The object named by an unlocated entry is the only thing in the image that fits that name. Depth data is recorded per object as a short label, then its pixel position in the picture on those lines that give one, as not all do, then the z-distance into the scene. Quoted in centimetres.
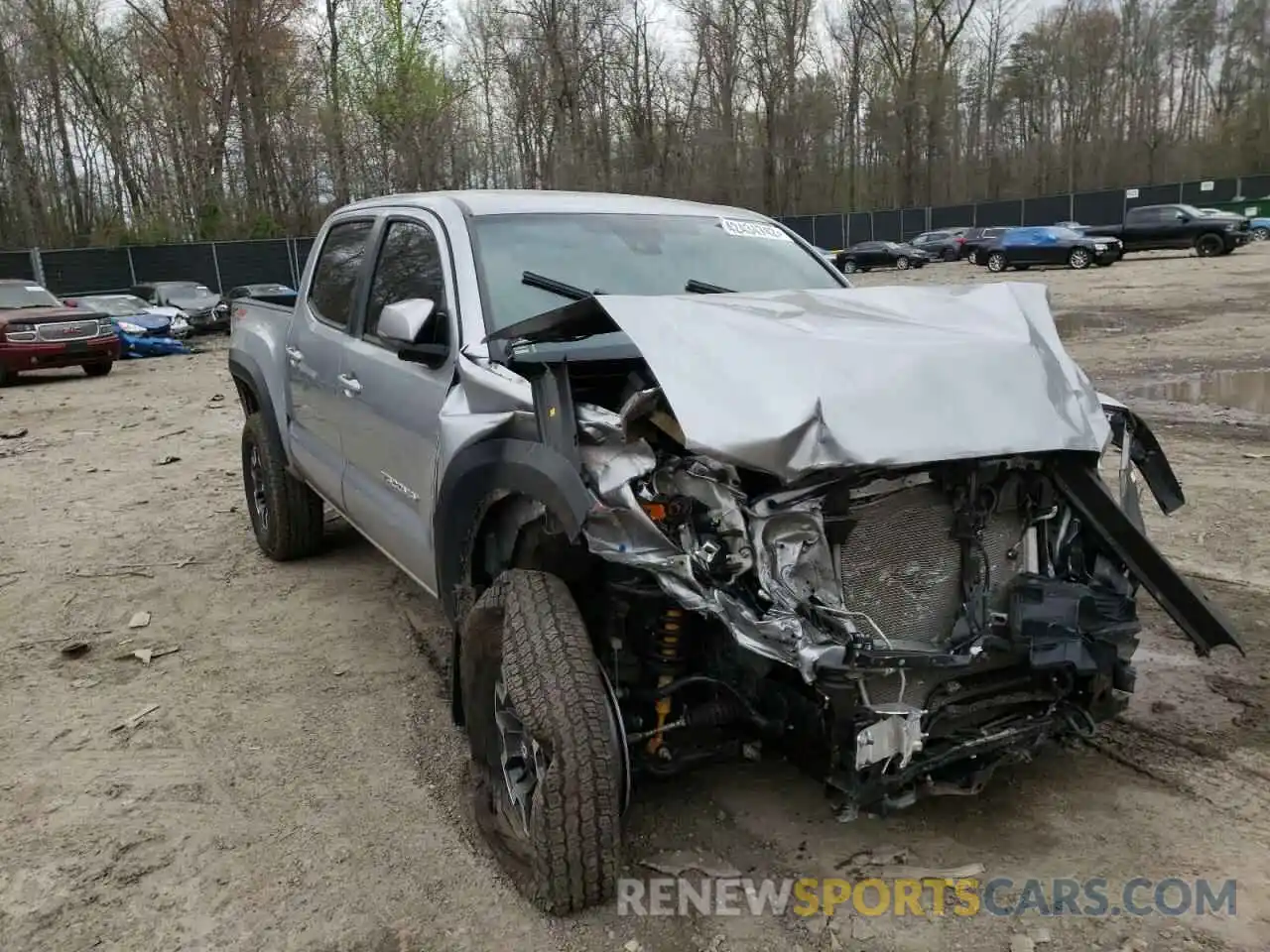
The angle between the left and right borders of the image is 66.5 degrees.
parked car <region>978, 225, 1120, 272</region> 2916
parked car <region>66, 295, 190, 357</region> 2114
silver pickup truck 244
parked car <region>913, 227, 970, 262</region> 4166
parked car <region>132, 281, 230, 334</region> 2497
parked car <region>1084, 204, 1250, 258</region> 2861
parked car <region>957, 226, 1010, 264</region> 3462
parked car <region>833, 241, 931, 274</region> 3950
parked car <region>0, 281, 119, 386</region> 1625
